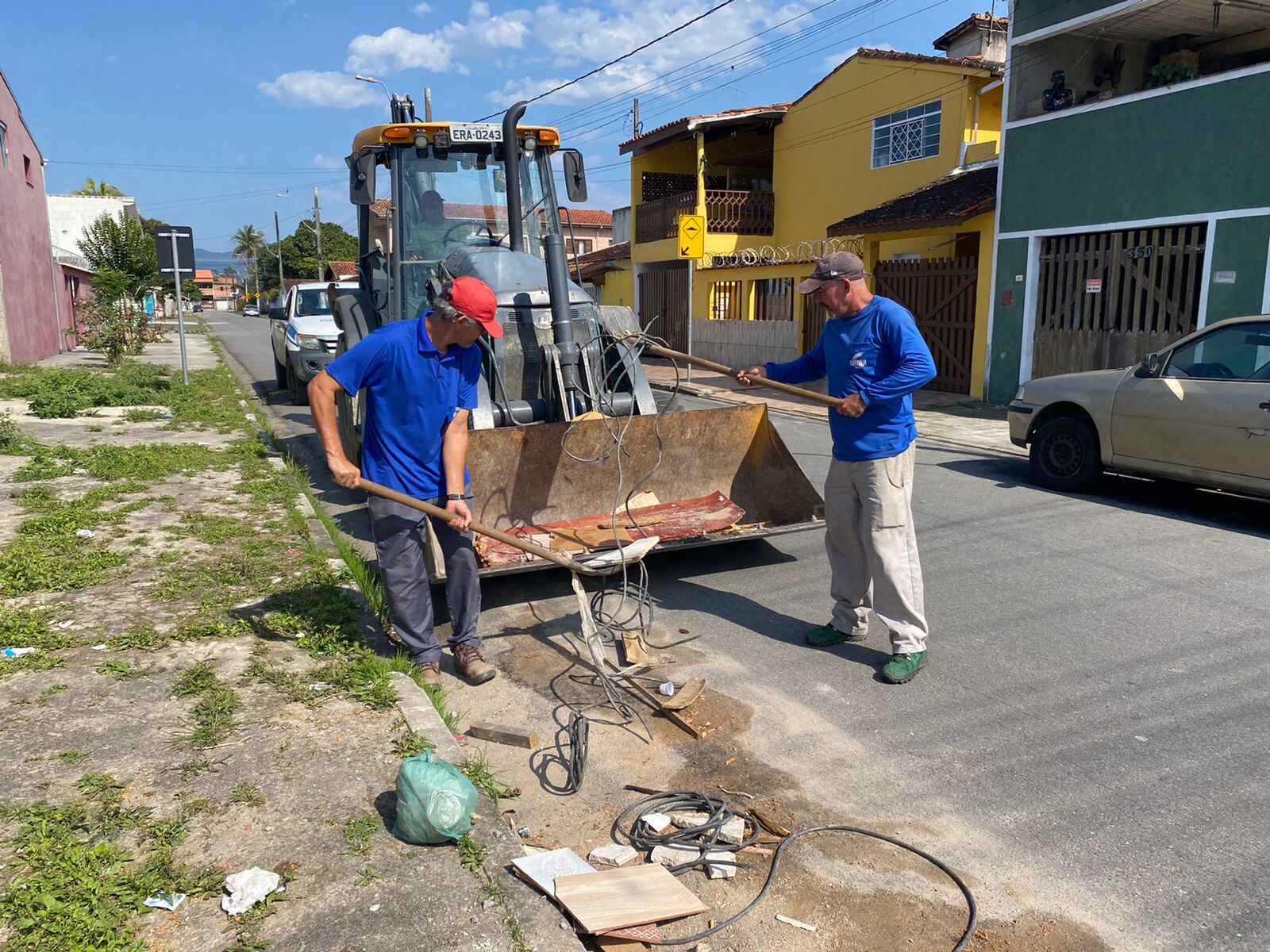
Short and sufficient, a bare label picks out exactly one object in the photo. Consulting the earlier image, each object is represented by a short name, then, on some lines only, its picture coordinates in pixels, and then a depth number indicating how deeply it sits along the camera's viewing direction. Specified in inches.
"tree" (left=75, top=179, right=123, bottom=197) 2534.4
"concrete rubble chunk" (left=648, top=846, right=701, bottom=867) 127.4
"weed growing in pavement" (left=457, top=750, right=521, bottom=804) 141.6
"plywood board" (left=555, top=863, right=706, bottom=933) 111.9
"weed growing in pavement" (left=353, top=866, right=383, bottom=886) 115.8
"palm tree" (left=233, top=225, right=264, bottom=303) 4285.4
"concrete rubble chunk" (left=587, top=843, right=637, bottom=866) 127.8
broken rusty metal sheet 239.0
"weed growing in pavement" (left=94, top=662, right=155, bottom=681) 174.2
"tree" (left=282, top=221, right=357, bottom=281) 3063.5
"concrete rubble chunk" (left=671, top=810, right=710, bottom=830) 135.0
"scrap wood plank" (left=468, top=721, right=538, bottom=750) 158.1
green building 468.4
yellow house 743.1
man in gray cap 182.4
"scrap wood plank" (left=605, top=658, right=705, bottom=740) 163.0
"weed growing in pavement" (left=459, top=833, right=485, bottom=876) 119.9
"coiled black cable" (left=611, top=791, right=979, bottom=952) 117.0
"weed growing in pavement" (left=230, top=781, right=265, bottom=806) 133.3
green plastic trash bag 122.1
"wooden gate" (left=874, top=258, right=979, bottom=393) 653.9
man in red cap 169.0
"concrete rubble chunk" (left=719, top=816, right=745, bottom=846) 131.7
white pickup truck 594.2
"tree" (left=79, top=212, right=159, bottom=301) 1199.6
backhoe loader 244.2
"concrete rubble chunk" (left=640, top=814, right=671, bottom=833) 134.0
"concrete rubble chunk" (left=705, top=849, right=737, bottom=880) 125.5
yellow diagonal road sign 702.5
